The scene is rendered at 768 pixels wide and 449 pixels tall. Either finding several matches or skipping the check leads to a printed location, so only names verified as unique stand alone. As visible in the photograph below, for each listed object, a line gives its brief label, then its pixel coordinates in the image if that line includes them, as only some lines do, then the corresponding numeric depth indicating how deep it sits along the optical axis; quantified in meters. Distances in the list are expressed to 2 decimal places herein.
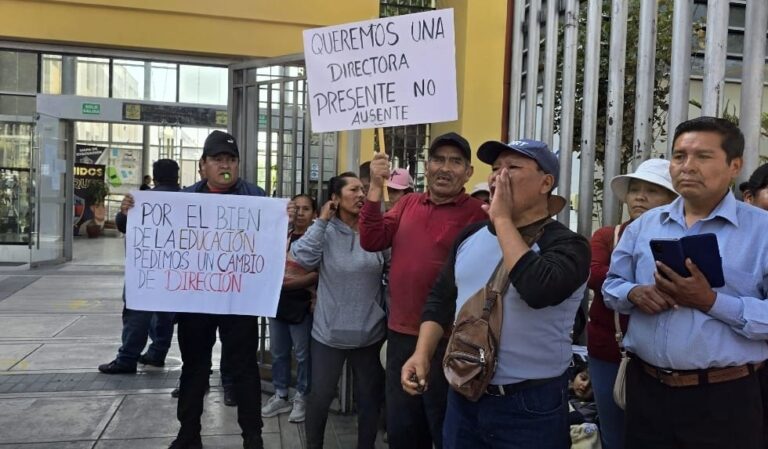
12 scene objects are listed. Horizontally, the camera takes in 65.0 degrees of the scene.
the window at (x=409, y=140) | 6.80
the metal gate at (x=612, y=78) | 2.97
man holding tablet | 2.04
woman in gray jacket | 3.60
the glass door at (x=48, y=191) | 12.09
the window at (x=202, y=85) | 14.59
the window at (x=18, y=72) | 12.21
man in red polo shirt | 3.09
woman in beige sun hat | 2.87
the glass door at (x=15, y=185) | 12.56
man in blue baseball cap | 2.11
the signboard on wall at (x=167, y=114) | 12.53
